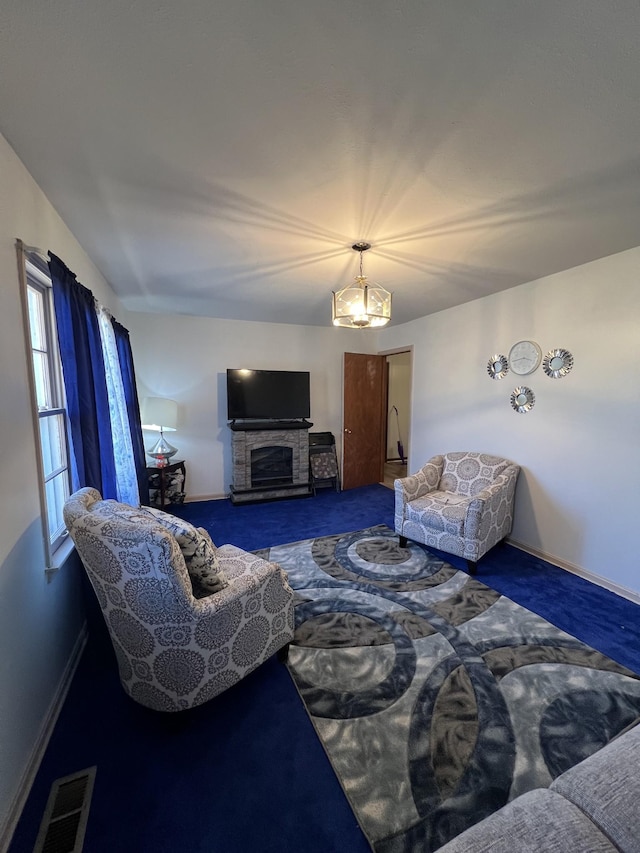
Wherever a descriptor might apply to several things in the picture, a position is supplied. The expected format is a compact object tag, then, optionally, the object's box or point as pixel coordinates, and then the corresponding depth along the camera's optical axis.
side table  4.12
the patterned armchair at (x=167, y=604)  1.34
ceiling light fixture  2.27
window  1.96
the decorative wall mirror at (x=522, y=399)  3.19
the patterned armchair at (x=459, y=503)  2.85
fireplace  4.65
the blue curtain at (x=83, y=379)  1.86
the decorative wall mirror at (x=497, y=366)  3.41
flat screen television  4.68
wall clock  3.11
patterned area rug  1.30
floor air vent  1.15
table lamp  4.12
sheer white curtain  2.82
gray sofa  0.65
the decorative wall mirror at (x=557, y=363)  2.89
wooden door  5.36
